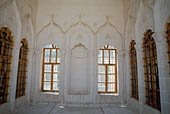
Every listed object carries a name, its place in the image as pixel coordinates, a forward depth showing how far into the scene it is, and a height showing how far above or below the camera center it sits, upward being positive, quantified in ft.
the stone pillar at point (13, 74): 14.57 -0.64
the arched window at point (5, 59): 13.55 +0.99
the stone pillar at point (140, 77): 14.66 -0.90
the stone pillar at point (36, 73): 19.63 -0.69
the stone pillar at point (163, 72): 10.69 -0.23
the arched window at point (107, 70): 20.65 -0.18
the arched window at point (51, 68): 20.86 +0.07
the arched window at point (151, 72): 12.65 -0.32
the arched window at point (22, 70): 16.92 -0.24
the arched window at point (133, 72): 16.96 -0.40
